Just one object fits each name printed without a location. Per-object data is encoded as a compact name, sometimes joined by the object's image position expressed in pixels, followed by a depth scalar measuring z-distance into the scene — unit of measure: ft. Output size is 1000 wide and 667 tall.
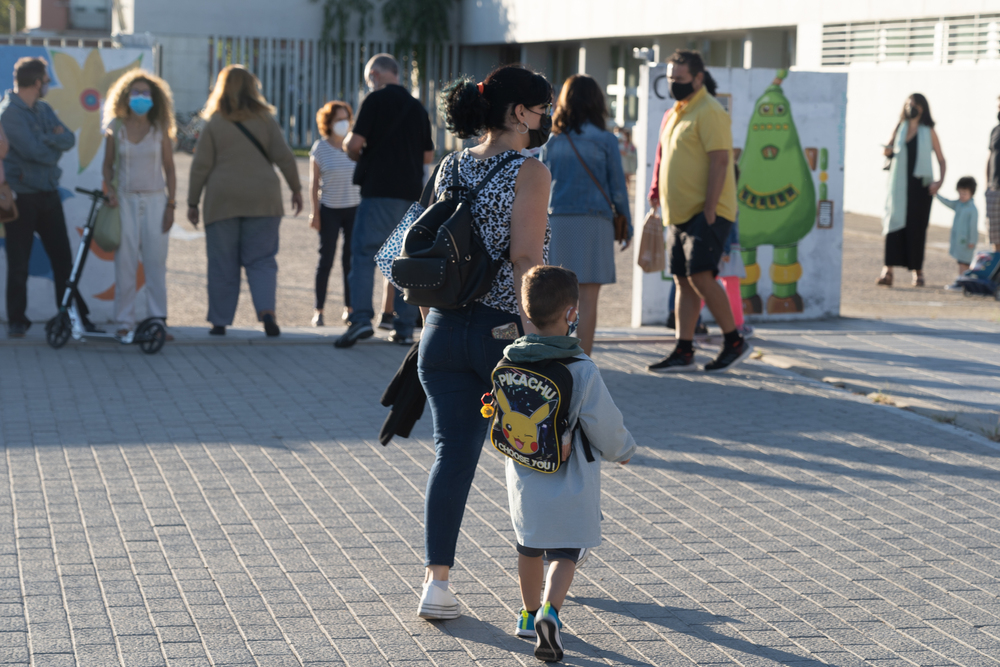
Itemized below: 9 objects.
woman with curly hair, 56.90
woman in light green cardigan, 87.56
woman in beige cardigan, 58.54
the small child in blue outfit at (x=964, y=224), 88.69
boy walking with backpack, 24.06
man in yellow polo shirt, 50.01
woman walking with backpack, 25.59
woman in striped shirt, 64.69
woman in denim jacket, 49.93
